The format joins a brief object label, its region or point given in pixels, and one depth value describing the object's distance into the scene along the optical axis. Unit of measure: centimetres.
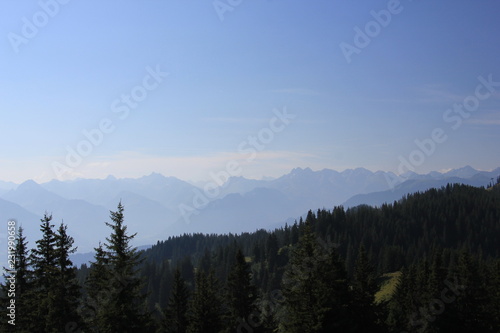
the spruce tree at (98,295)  2483
